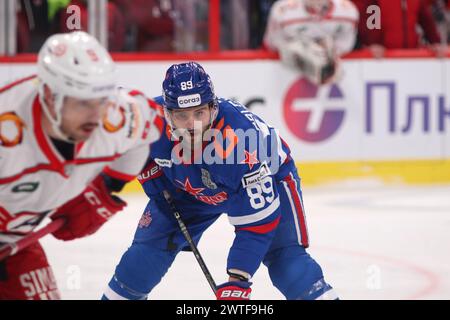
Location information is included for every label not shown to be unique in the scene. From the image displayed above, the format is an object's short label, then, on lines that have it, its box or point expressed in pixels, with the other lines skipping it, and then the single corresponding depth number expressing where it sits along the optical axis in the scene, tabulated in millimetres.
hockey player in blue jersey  5969
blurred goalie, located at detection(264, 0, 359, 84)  13312
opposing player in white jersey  4715
